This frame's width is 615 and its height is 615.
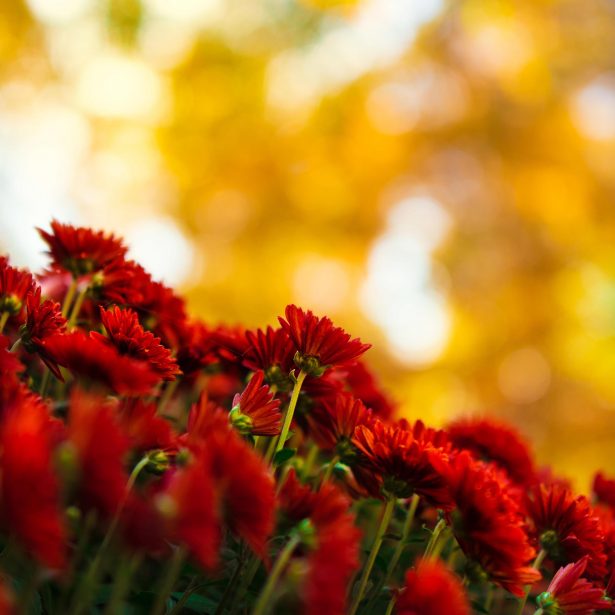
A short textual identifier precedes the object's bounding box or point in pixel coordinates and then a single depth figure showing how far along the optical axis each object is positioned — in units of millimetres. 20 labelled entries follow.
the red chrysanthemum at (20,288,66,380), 1086
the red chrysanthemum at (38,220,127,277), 1190
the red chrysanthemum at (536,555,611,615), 1083
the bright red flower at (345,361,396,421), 1239
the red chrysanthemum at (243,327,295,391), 1123
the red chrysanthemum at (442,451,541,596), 1059
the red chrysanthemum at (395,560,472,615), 1022
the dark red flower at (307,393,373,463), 1118
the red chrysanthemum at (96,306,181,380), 1092
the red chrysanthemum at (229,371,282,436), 1089
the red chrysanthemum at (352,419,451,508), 1081
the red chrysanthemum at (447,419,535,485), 1265
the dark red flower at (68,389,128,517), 973
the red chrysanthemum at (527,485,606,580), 1118
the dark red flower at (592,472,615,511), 1301
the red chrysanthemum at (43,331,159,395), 1049
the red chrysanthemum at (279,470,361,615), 985
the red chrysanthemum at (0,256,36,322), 1117
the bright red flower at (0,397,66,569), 951
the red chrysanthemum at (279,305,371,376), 1099
